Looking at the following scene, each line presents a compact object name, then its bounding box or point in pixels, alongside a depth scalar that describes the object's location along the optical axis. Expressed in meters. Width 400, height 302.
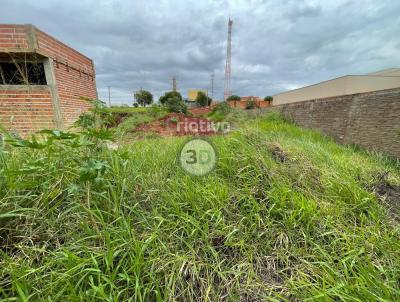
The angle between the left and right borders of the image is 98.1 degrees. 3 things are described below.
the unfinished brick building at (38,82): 3.82
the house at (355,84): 16.27
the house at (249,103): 23.65
